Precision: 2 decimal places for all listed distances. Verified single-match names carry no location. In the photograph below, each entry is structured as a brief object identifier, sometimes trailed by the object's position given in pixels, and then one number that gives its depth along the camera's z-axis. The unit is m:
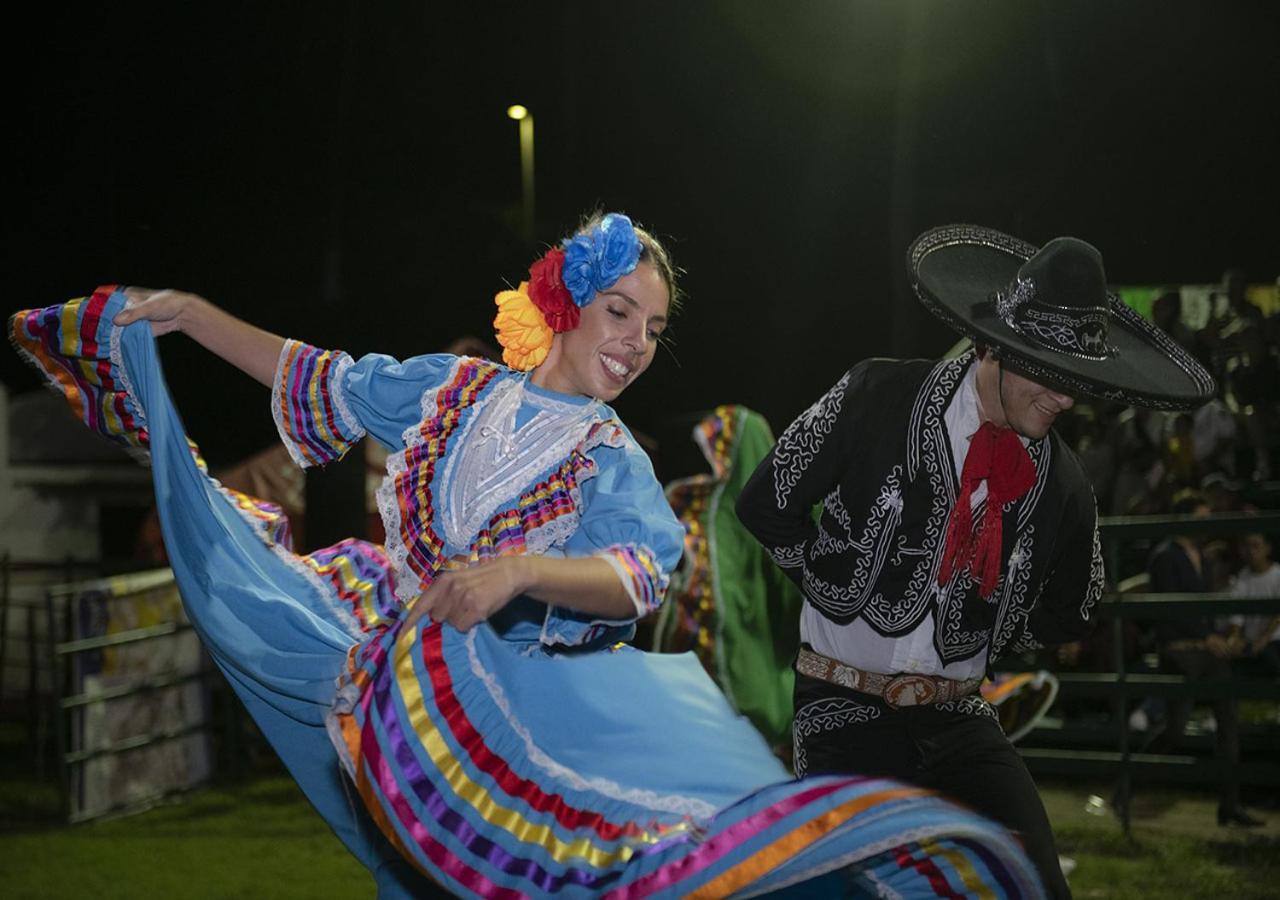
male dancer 3.30
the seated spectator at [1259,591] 8.10
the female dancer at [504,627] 2.41
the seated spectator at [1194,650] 7.31
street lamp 15.87
